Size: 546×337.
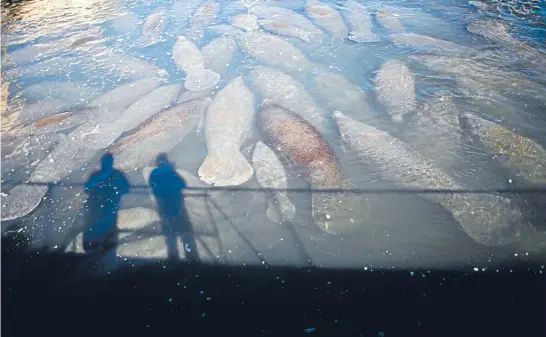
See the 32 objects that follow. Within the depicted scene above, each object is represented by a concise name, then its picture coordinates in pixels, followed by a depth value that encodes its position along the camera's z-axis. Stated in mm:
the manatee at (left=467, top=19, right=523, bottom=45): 9090
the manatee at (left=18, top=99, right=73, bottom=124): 7711
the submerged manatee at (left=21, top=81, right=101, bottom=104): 8312
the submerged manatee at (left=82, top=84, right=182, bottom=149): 6741
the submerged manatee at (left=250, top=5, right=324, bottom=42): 10375
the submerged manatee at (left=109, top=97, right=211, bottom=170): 6242
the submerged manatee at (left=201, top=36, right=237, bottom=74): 9094
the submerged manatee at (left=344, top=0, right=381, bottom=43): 10086
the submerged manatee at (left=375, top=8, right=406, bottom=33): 10494
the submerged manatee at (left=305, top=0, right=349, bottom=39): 10516
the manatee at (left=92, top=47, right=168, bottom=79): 9102
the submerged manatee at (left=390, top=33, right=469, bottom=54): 8898
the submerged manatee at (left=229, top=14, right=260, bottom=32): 11305
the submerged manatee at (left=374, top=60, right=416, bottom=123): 6891
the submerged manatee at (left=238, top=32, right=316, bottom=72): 8798
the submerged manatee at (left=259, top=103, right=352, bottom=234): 4973
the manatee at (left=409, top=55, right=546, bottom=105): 7012
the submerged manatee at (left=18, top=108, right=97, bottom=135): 7121
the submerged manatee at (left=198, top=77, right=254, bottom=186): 5770
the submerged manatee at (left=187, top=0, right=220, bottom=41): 11461
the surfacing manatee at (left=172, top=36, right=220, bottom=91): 8266
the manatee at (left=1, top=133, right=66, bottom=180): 6324
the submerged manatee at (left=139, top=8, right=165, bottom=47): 11054
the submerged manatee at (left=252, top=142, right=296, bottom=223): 5168
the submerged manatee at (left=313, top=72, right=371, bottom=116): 7152
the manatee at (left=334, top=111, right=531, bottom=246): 4559
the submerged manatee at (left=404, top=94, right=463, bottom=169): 5852
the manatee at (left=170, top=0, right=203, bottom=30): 12406
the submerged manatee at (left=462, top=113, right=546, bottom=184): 5273
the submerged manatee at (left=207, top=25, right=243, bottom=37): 11138
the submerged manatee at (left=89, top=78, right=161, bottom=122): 7543
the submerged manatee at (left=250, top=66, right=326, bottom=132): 6914
